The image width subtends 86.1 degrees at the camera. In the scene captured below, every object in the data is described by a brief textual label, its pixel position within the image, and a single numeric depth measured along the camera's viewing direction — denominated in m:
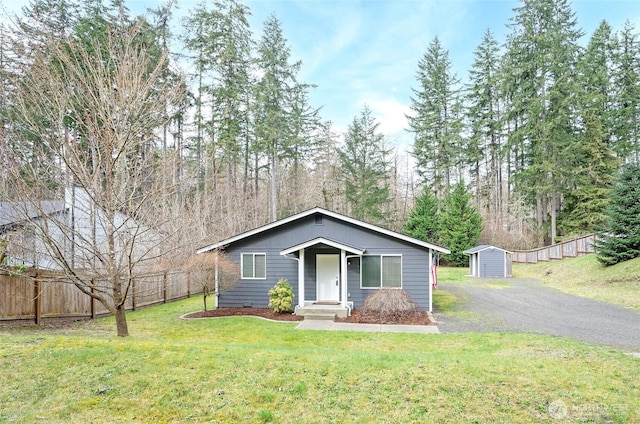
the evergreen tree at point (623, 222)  15.88
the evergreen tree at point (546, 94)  25.83
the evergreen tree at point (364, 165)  29.94
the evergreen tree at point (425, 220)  28.95
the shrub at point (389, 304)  10.76
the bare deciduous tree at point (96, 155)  6.36
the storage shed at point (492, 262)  21.69
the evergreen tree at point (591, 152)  25.02
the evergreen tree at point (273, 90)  22.81
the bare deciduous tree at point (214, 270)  12.02
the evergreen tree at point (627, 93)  27.00
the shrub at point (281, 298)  11.52
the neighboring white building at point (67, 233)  6.38
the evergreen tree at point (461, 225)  27.44
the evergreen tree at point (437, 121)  31.34
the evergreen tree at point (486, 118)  31.59
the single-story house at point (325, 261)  11.85
